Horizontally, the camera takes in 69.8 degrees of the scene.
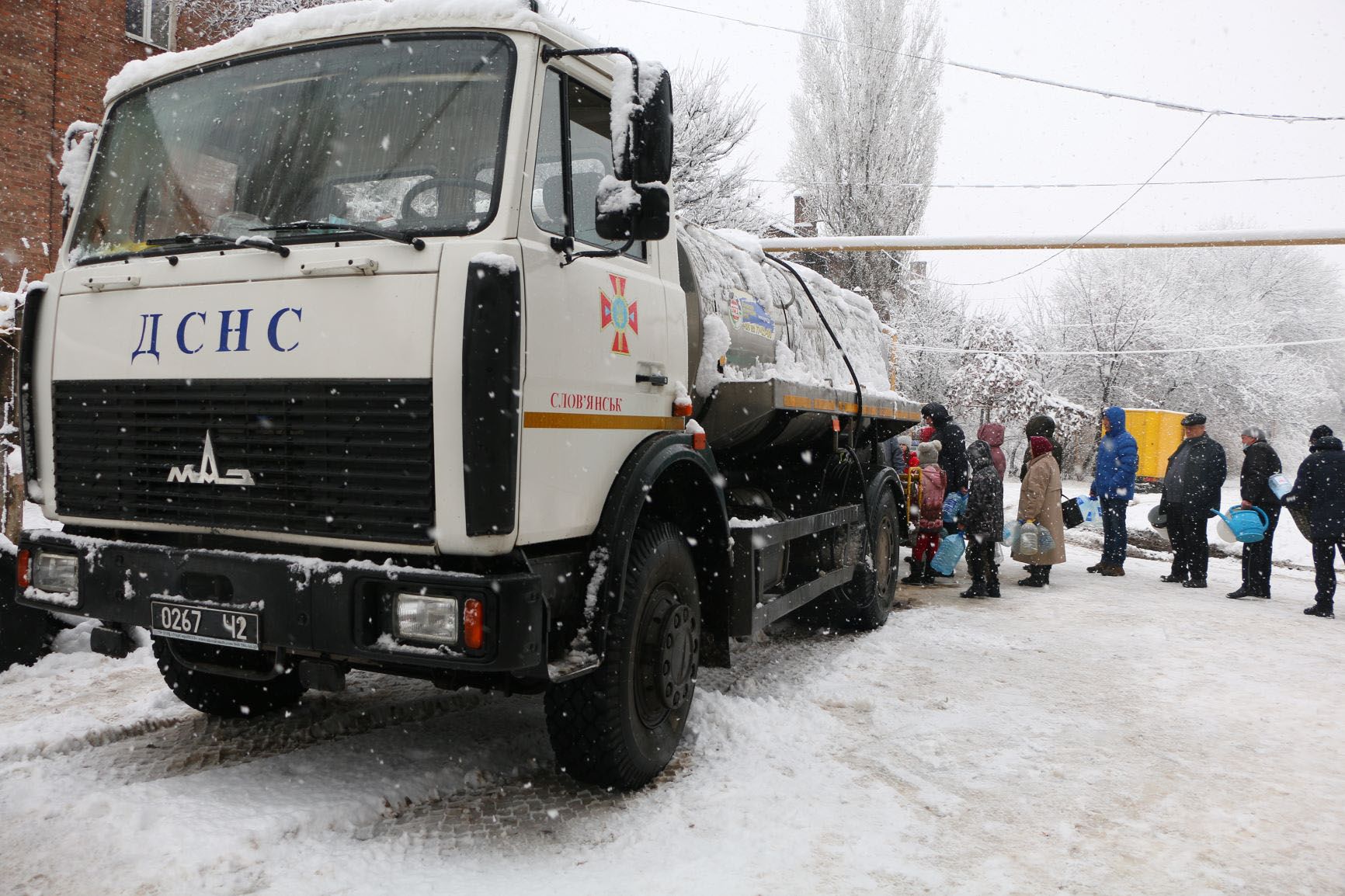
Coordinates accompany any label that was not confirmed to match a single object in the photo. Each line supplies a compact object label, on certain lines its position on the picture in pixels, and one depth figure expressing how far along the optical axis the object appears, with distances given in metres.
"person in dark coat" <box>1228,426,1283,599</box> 9.66
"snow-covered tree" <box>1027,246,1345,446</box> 37.84
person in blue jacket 10.87
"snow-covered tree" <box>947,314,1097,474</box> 33.22
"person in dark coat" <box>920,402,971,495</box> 9.80
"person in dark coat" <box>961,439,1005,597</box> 9.25
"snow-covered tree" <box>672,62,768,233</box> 21.53
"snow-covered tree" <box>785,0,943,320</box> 30.52
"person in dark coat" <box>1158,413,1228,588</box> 10.27
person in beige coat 9.91
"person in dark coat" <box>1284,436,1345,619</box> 8.84
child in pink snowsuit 9.62
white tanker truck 3.02
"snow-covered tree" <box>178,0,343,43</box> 16.88
